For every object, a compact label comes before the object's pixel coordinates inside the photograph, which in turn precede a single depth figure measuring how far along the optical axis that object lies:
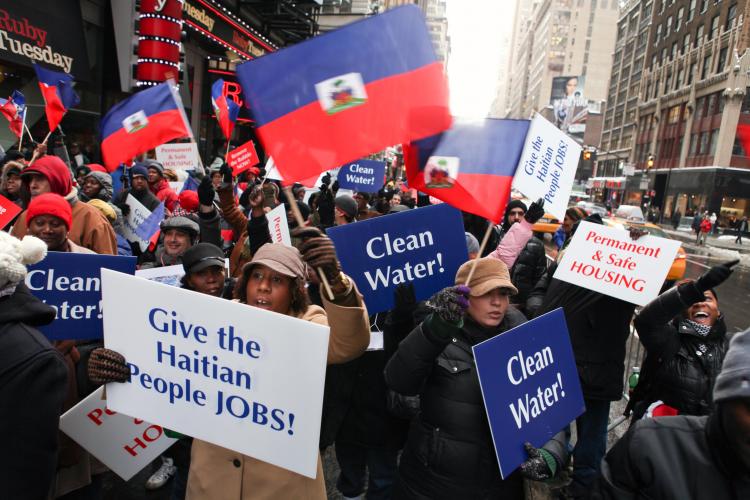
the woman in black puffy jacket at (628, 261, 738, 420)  3.19
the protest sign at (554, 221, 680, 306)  3.70
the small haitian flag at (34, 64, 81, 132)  7.09
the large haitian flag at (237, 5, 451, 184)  2.70
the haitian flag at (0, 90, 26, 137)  7.90
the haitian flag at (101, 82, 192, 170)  5.34
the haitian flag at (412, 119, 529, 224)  3.14
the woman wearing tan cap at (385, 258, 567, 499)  2.41
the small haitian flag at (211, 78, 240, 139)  8.34
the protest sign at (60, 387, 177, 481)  2.59
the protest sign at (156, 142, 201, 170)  9.01
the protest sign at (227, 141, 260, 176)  9.13
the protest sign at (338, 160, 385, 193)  9.72
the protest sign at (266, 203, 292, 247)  4.52
